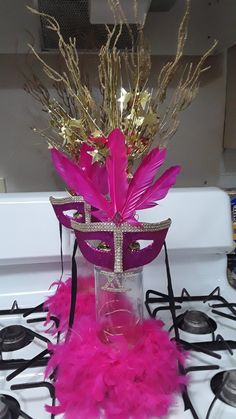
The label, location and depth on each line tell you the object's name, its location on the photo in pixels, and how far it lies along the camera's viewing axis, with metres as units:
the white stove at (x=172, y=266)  0.59
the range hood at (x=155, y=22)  0.74
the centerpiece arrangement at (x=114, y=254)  0.41
